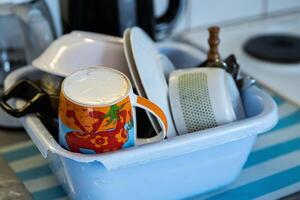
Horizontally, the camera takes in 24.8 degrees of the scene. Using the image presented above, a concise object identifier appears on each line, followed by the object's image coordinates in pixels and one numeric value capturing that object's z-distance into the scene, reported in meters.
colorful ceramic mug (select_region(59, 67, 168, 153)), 0.81
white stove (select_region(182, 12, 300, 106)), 1.24
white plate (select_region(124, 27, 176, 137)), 0.91
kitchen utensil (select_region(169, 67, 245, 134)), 0.90
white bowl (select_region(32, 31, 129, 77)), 0.95
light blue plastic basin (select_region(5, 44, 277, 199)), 0.83
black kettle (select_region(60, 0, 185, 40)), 1.14
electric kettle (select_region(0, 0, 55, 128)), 1.14
